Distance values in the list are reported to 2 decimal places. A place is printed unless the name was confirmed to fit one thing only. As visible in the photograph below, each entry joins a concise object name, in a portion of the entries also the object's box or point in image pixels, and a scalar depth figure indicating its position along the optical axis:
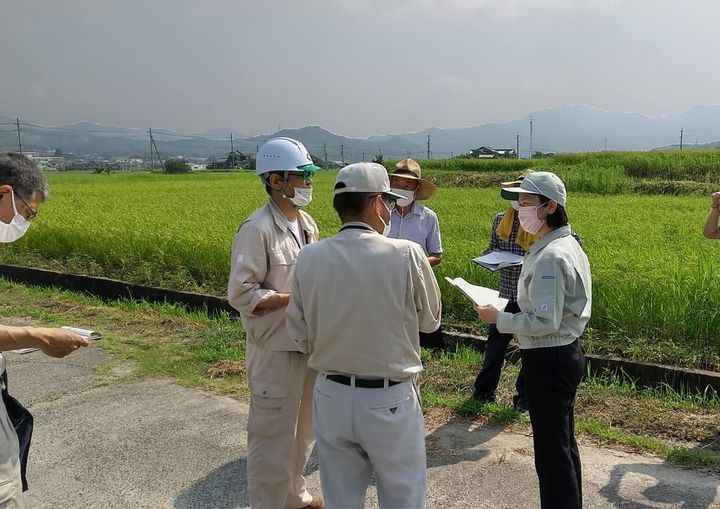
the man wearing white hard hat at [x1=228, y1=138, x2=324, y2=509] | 2.93
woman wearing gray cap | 2.72
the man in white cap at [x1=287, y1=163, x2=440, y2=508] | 2.27
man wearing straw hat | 4.77
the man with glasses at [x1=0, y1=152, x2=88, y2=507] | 2.09
